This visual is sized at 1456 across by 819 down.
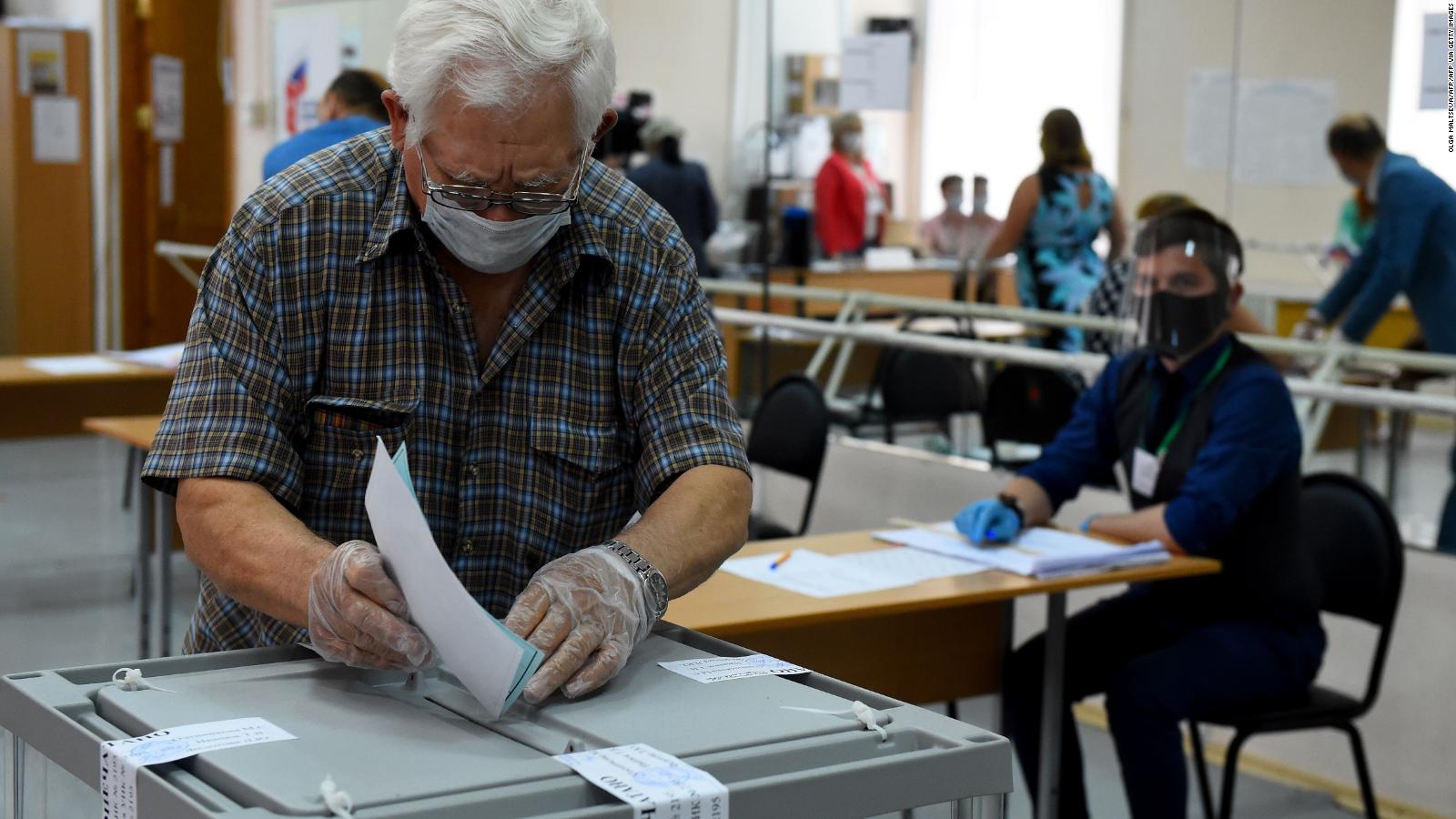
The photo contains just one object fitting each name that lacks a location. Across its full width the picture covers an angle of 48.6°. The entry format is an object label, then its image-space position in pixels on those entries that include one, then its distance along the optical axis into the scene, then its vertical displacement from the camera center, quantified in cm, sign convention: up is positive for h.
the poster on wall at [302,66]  754 +54
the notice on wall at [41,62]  902 +63
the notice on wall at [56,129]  914 +26
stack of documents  289 -66
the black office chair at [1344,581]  299 -74
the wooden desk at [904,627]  258 -81
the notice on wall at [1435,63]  371 +32
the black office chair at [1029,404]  454 -59
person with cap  660 +0
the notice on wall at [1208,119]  443 +22
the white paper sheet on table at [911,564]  287 -67
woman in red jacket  537 -2
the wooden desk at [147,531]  428 -98
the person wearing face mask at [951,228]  513 -11
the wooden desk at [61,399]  510 -71
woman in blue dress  476 -9
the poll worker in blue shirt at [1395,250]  382 -12
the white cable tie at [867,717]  127 -41
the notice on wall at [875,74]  525 +39
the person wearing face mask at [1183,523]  297 -62
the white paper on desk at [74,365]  504 -61
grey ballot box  110 -42
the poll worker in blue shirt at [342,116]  446 +19
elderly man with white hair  139 -19
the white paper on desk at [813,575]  274 -67
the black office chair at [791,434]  429 -66
